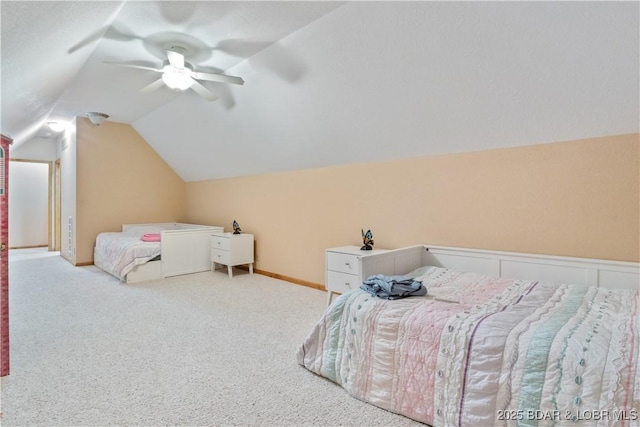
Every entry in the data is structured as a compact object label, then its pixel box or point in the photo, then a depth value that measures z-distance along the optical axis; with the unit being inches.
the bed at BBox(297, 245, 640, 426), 53.5
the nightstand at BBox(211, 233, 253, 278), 194.4
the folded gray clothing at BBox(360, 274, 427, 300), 84.0
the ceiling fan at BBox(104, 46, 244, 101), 109.7
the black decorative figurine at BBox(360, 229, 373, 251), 140.7
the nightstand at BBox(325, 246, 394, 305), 127.1
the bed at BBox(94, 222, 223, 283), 184.7
